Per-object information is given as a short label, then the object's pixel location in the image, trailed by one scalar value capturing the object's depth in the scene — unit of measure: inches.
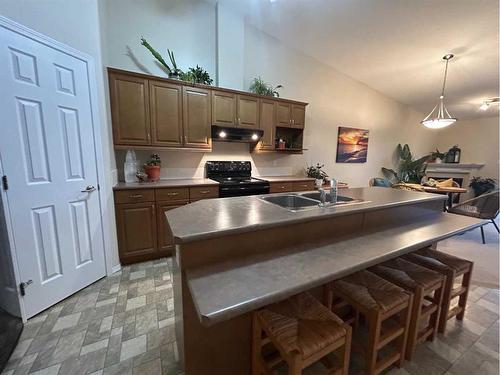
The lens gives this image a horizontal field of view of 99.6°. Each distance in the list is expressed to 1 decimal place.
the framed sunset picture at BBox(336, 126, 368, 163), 191.1
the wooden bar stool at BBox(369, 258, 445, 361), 55.9
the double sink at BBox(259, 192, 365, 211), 74.1
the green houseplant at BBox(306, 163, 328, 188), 167.9
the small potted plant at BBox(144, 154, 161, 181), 114.8
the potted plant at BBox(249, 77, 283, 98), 140.2
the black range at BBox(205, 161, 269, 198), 119.3
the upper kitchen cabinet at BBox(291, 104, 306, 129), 149.1
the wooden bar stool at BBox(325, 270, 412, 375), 48.4
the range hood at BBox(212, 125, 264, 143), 125.7
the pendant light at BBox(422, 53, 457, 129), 139.5
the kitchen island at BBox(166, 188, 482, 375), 34.7
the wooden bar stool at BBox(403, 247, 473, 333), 63.9
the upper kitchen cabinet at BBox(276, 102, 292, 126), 142.6
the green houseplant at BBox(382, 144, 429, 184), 209.2
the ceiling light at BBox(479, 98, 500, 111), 186.1
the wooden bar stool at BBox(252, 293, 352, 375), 37.8
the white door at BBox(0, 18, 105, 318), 62.5
